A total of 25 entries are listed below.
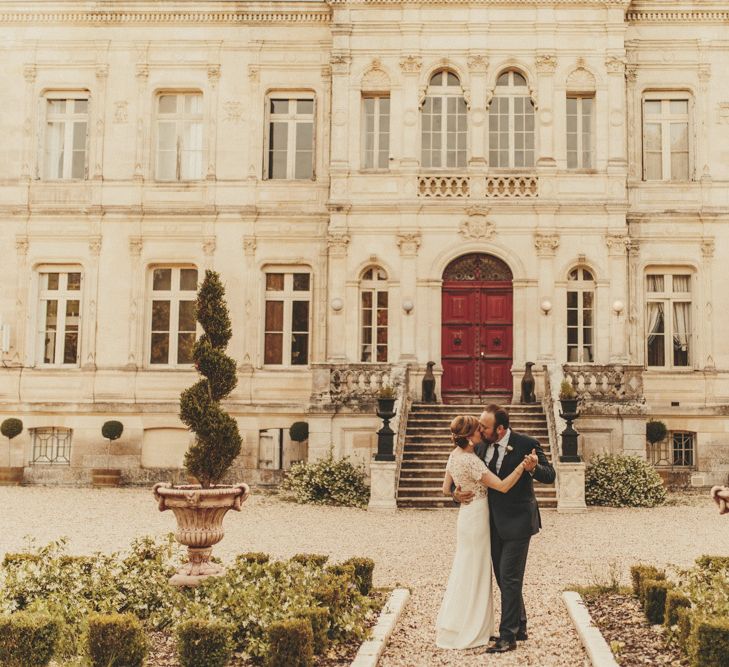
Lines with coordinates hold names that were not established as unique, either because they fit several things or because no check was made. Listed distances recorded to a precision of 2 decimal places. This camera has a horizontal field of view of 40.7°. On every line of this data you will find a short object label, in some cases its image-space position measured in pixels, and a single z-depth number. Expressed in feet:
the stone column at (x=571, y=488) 54.27
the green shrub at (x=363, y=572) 29.11
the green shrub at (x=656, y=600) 26.23
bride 24.80
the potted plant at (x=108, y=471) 69.15
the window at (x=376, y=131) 69.51
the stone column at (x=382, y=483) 55.01
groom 24.76
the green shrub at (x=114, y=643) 20.49
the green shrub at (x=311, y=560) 29.12
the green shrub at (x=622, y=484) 57.31
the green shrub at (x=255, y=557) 30.32
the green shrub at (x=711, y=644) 19.92
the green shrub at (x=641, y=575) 28.12
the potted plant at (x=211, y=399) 35.12
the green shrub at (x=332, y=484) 58.65
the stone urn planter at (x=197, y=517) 29.43
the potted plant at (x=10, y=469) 69.67
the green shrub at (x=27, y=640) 20.25
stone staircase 55.26
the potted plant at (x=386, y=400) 55.83
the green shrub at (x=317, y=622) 22.72
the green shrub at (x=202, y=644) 21.04
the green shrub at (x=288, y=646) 21.06
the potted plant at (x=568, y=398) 55.88
